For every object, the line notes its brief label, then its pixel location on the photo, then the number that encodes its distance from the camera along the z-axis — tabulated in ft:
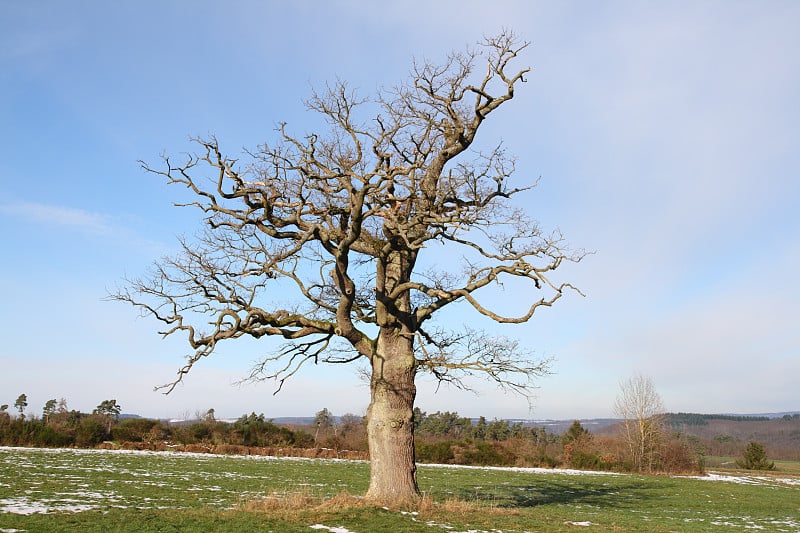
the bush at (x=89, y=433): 115.65
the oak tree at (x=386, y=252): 40.14
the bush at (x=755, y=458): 175.11
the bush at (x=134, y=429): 126.31
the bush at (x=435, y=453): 139.33
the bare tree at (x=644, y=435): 138.31
